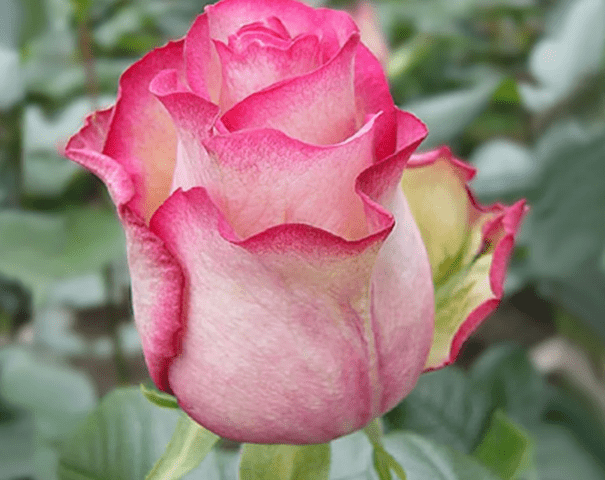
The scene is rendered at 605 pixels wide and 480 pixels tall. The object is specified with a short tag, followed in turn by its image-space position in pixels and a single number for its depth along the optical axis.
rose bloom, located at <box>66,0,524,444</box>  0.21
